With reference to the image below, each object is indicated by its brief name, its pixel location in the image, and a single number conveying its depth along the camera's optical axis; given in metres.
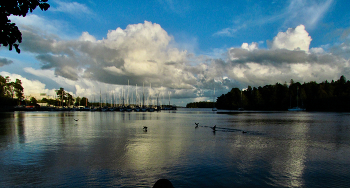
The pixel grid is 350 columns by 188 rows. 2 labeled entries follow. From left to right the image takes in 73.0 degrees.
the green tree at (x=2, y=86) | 129.32
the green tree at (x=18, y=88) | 155.98
